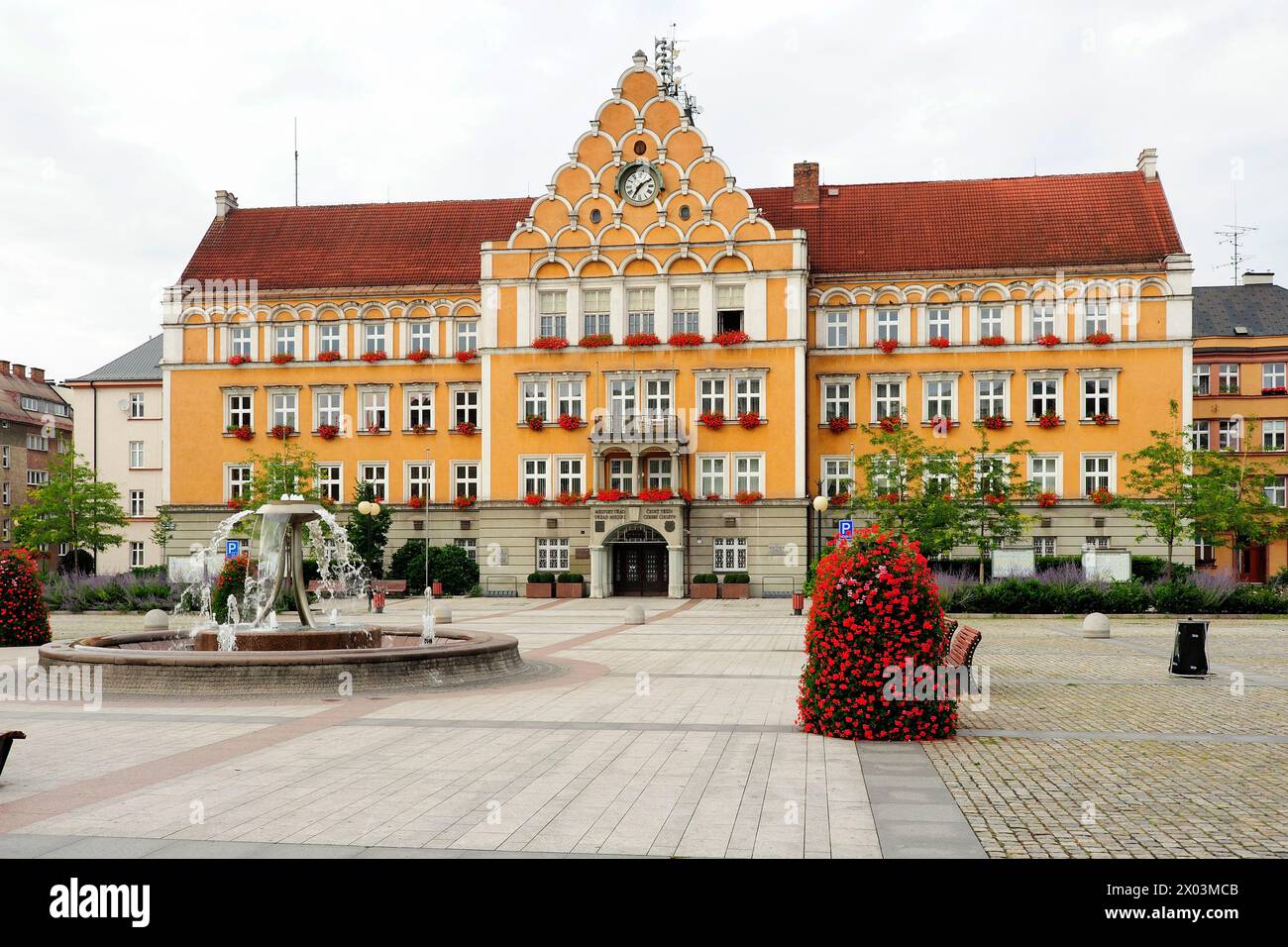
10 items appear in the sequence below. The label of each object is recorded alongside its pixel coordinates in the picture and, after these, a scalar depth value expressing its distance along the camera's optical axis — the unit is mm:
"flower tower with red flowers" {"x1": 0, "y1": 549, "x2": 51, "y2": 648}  24859
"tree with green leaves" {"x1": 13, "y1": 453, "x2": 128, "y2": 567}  58078
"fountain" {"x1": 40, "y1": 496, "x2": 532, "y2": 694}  16547
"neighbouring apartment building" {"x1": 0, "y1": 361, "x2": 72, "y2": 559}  80500
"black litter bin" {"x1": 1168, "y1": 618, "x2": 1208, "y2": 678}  19266
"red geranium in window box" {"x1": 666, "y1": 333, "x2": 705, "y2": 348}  49844
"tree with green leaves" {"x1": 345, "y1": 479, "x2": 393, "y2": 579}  50531
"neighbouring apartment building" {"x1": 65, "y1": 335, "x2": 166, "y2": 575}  66875
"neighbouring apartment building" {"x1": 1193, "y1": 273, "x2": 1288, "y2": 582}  59438
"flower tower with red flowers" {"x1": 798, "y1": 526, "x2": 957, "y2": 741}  12898
